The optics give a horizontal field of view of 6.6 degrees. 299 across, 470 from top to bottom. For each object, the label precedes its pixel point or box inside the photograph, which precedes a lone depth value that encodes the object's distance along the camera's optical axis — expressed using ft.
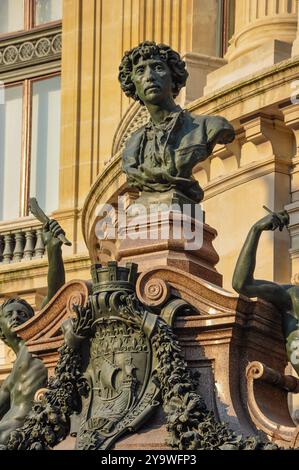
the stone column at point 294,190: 85.46
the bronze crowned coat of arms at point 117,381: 65.16
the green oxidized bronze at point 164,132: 69.62
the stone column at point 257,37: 90.33
